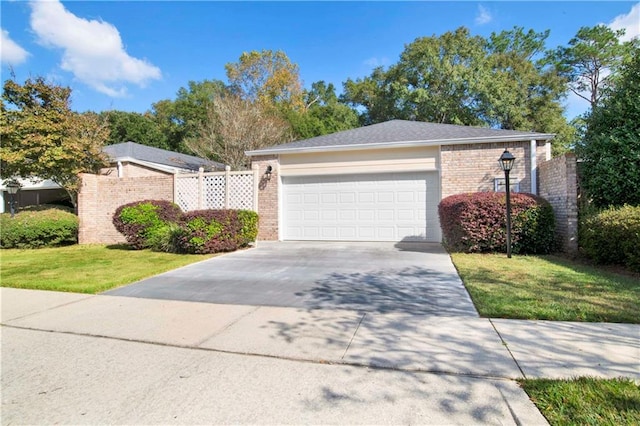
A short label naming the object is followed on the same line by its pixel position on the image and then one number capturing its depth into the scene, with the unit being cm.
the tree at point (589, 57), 2511
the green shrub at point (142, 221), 1009
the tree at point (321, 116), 2339
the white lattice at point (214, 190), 1131
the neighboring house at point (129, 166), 1544
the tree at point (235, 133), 1744
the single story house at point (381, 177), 1038
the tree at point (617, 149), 711
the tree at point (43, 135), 1202
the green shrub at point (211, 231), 909
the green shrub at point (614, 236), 591
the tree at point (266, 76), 2994
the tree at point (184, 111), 2702
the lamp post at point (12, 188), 1292
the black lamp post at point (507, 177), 766
